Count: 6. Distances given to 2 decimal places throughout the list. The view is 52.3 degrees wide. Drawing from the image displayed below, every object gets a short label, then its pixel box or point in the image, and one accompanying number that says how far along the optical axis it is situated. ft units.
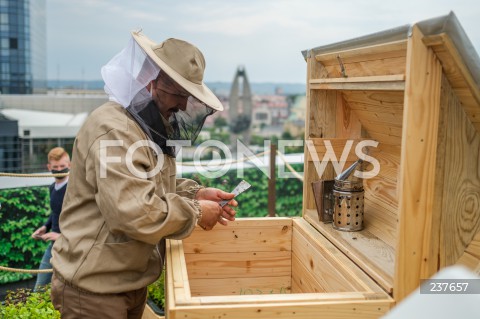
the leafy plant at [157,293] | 11.96
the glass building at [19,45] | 94.58
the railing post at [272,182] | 21.10
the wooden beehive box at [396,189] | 5.32
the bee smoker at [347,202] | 8.39
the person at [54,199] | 16.03
